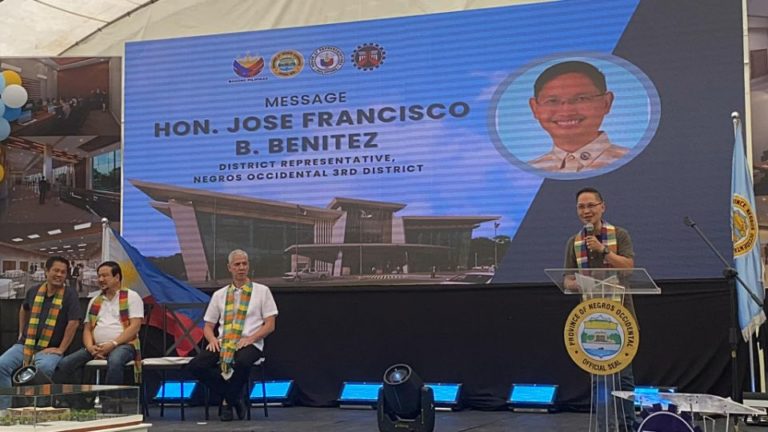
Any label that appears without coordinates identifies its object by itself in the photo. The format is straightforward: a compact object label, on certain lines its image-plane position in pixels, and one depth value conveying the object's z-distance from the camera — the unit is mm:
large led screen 5930
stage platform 4934
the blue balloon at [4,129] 6977
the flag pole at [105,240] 6818
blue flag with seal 5297
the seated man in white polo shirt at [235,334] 5332
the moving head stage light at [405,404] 4316
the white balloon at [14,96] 6855
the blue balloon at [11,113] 6984
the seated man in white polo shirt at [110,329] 5328
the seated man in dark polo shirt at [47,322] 5391
